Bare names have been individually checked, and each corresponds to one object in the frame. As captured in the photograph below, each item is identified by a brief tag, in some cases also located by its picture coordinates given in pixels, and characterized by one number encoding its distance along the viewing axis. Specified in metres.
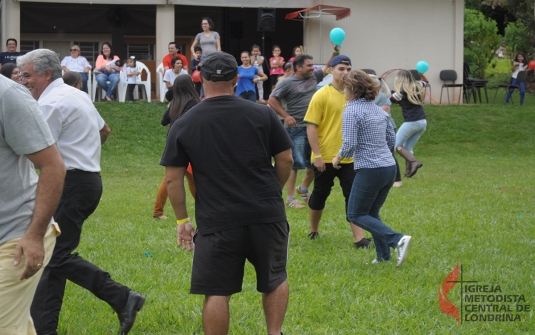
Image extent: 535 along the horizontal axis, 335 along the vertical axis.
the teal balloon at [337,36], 14.14
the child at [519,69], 24.98
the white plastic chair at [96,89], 20.53
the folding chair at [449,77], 24.38
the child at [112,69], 20.30
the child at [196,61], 19.88
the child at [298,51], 20.83
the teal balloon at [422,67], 21.16
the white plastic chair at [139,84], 20.95
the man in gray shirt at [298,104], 9.49
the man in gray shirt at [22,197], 3.28
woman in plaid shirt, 6.38
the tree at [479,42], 38.56
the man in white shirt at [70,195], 4.66
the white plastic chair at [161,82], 21.09
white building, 22.59
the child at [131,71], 20.91
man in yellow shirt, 7.44
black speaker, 21.85
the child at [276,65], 21.00
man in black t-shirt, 4.00
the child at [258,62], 20.44
